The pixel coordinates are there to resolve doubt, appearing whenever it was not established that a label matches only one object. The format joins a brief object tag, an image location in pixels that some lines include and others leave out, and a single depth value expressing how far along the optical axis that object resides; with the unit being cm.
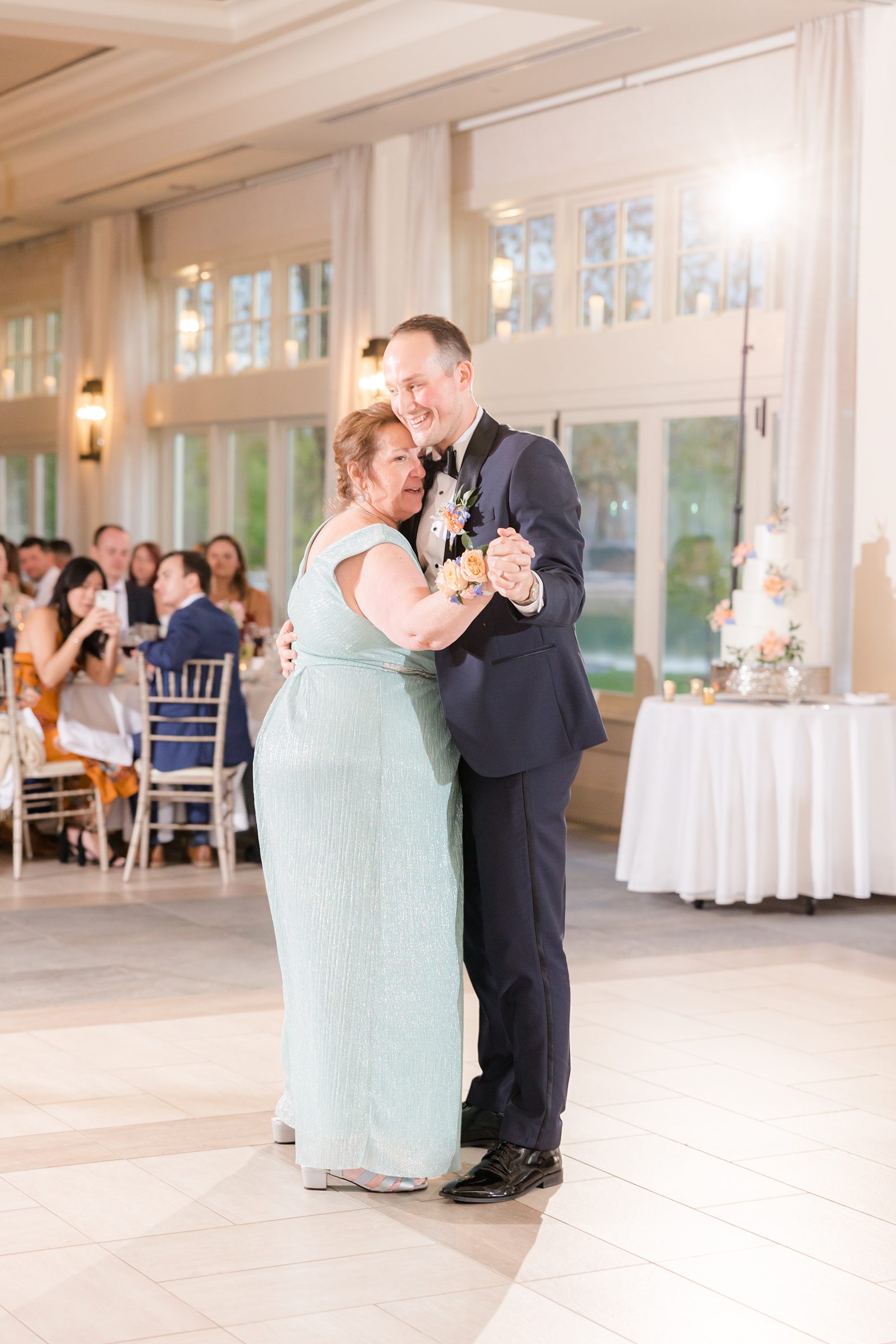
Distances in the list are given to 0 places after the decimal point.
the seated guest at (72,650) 748
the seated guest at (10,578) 968
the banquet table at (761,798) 676
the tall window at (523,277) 988
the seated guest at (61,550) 1206
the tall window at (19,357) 1540
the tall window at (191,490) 1345
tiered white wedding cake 714
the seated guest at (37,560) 1188
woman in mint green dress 340
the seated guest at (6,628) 824
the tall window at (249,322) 1245
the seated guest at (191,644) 739
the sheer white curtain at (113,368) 1355
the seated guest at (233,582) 965
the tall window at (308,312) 1183
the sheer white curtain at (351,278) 1080
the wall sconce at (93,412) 1370
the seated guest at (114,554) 898
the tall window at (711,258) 855
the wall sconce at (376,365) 1040
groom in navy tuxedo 332
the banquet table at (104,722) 761
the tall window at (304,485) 1207
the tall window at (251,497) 1264
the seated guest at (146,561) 1054
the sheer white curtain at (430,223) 1013
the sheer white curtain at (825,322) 762
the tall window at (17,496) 1567
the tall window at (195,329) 1309
